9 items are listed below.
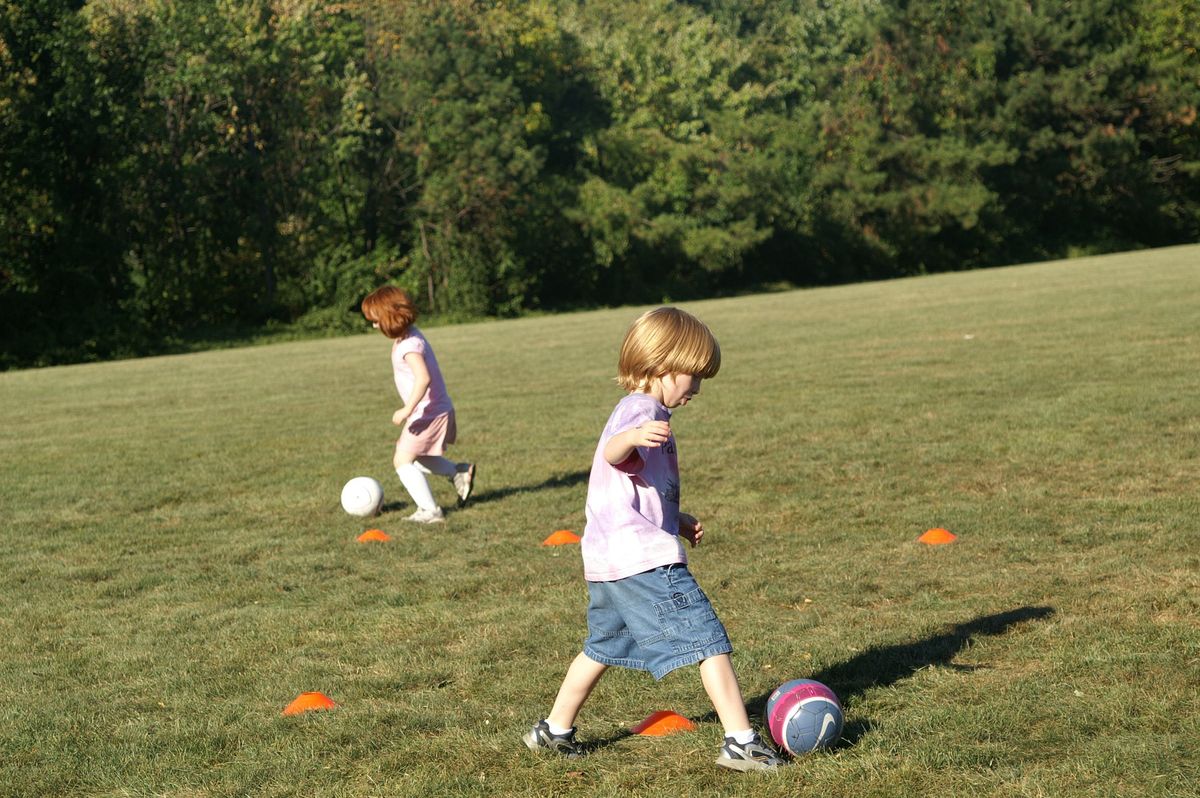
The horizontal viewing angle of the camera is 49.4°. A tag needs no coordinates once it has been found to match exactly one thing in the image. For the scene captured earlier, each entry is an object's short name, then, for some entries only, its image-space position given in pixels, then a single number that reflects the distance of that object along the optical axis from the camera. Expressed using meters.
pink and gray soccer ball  4.26
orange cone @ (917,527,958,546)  7.27
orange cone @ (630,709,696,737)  4.57
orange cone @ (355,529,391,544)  8.40
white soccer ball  9.19
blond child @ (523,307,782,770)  4.20
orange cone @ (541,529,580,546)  7.93
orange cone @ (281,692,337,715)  4.98
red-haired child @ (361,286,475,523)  9.02
